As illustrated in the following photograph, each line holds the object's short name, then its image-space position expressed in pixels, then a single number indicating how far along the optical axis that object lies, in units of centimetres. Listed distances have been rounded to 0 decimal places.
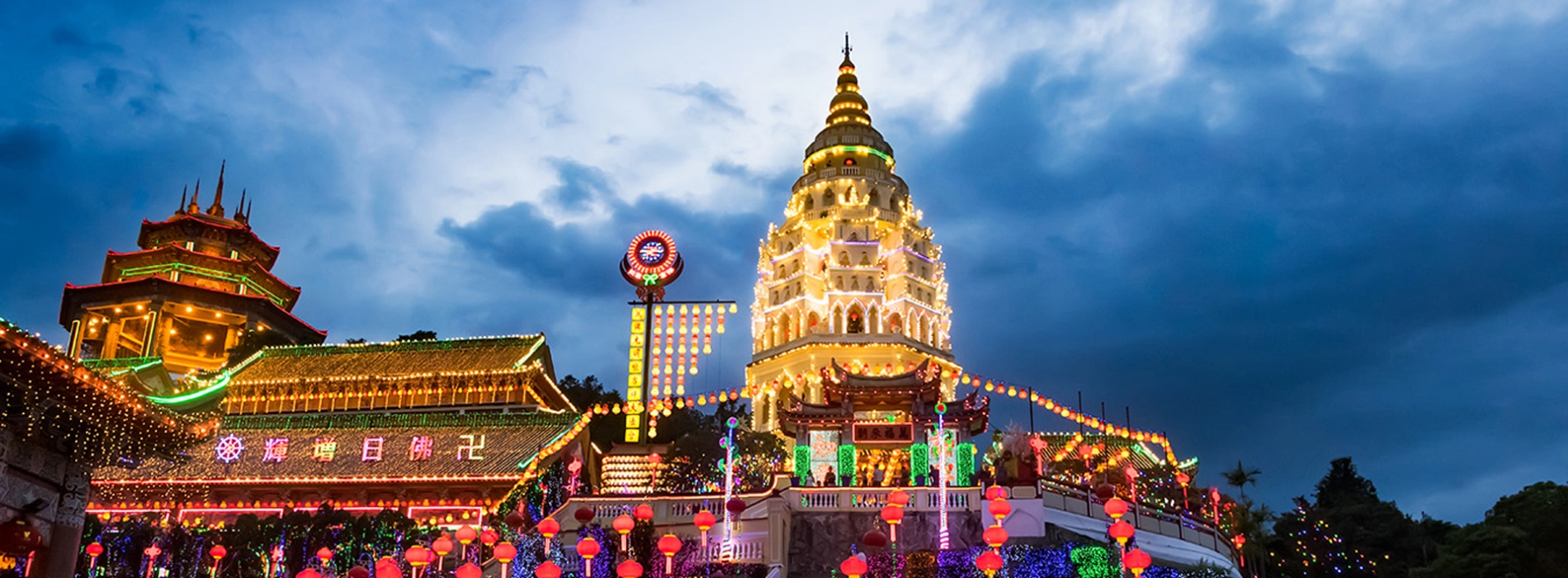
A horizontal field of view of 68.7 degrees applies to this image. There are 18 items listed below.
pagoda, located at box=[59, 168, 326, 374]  5181
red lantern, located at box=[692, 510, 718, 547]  2228
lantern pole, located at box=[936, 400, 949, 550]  2447
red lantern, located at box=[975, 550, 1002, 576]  1812
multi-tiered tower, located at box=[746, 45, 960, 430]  5091
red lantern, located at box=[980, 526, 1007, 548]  1905
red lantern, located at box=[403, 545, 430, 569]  1995
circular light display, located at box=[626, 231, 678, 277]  4081
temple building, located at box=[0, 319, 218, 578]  1538
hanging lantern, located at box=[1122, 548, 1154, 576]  1850
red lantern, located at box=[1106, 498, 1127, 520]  2070
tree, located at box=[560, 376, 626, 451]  4644
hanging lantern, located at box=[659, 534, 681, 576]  2070
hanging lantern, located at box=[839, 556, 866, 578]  1800
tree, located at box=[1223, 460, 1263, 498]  5478
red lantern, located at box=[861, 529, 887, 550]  2005
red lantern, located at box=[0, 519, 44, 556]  1574
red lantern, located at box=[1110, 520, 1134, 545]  1998
